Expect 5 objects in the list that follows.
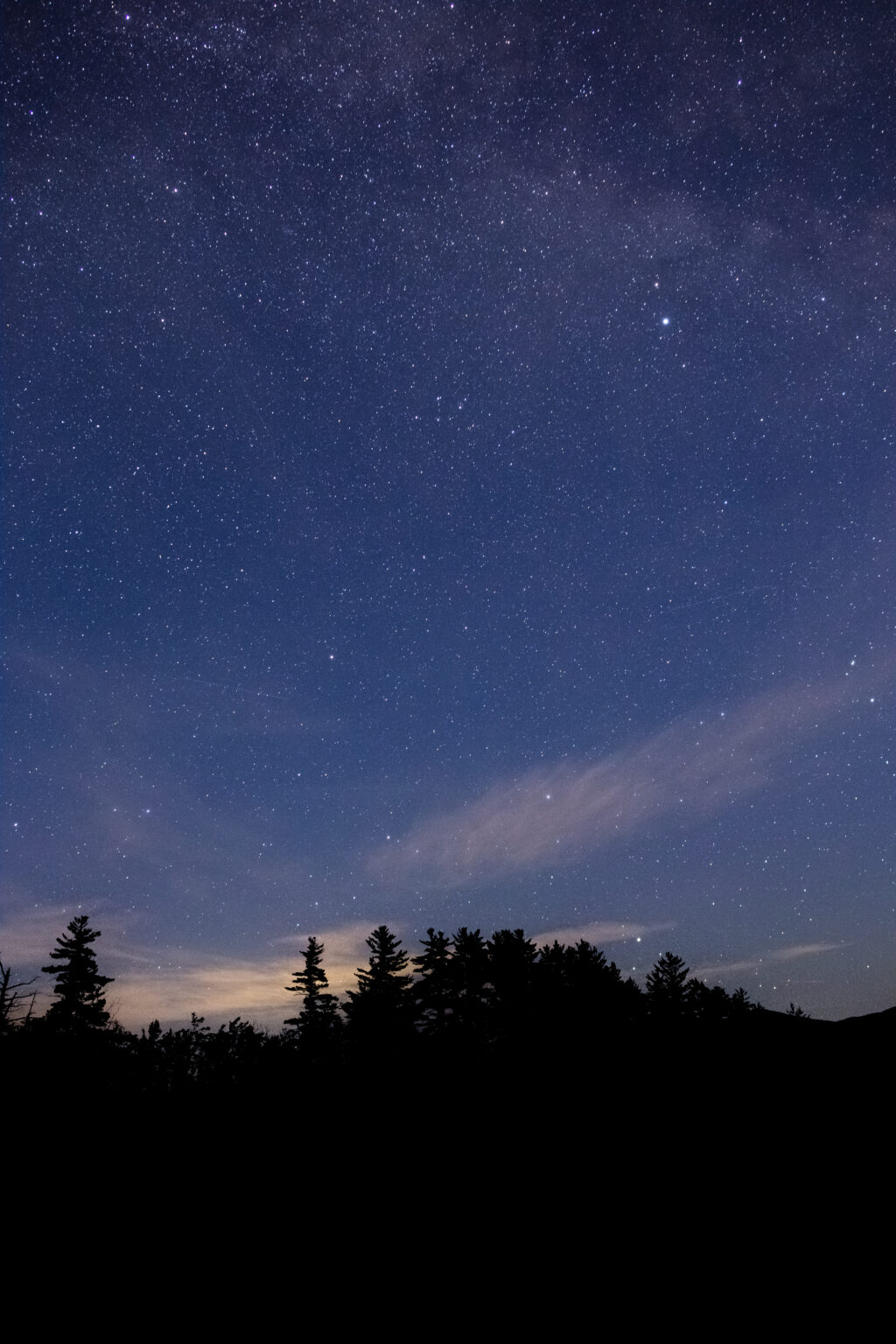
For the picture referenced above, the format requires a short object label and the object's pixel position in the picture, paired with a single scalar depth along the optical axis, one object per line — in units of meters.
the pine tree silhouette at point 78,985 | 39.47
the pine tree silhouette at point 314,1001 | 48.78
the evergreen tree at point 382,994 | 40.06
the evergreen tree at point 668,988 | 52.78
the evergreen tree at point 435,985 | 40.59
